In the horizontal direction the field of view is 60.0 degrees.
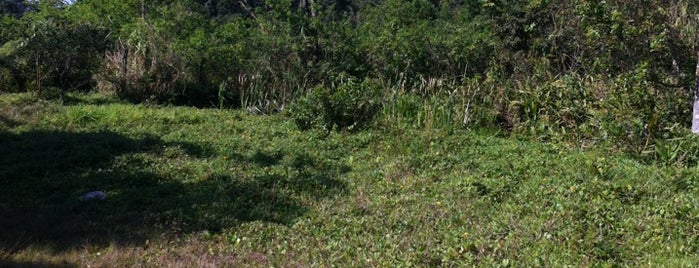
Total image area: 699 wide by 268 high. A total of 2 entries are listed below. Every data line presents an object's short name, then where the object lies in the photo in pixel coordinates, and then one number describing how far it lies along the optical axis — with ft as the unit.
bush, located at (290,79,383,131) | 29.43
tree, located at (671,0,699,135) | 23.31
